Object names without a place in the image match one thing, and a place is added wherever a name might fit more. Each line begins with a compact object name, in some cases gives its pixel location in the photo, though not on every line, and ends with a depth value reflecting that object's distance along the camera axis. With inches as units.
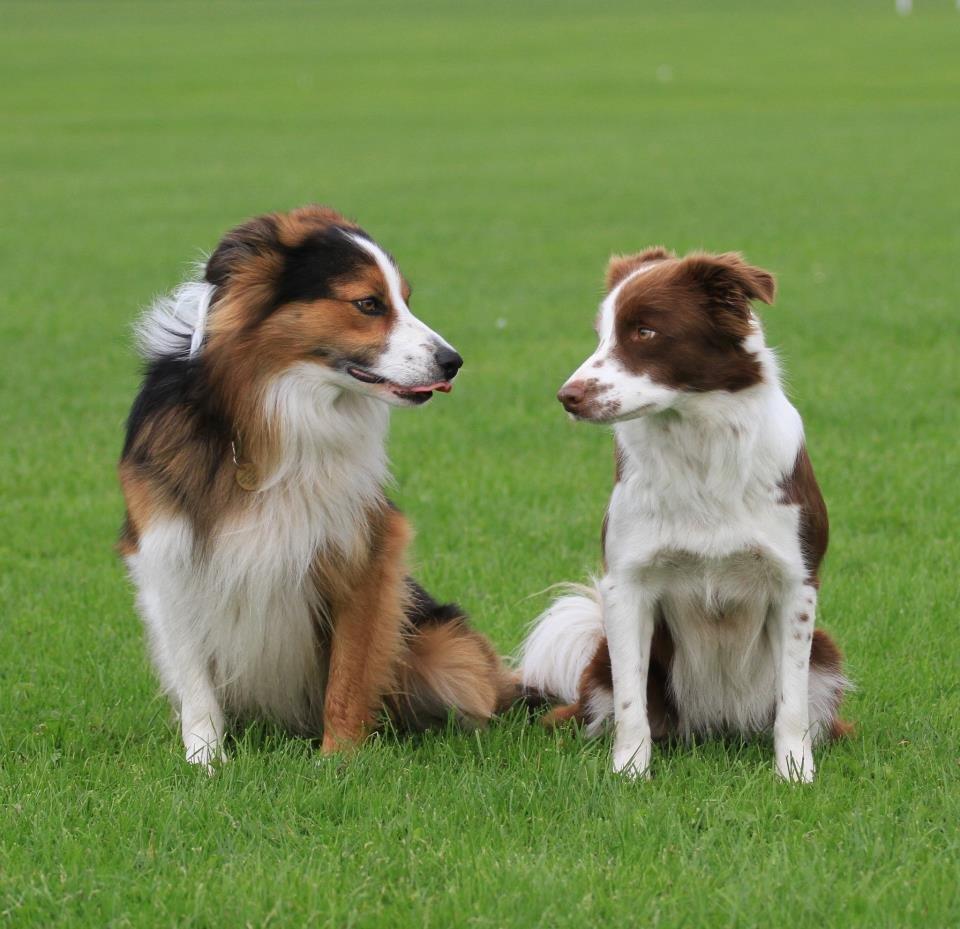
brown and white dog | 365.4
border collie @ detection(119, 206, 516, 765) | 387.5
